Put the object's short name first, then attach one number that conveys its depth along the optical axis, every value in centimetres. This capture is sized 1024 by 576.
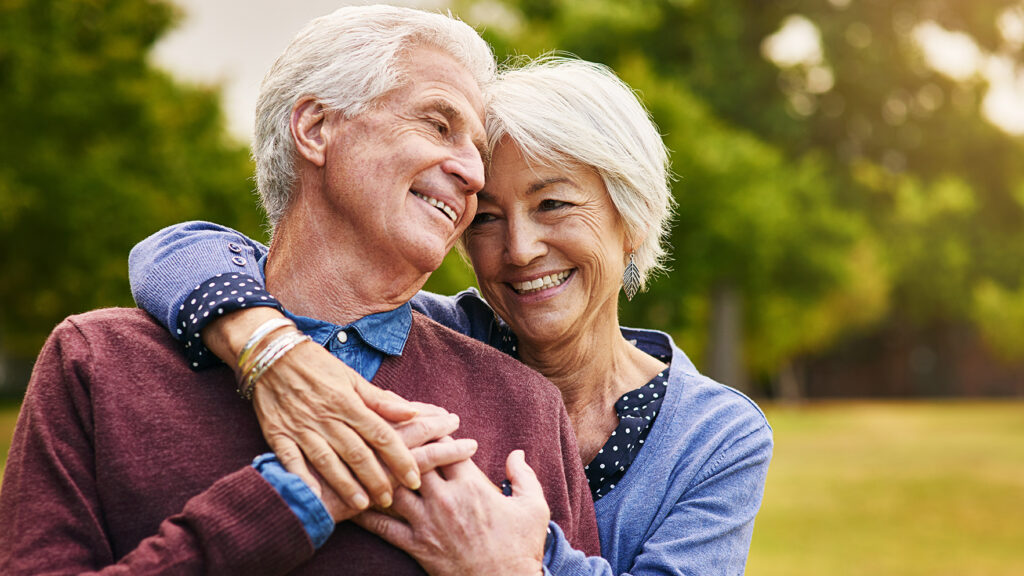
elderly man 186
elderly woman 254
